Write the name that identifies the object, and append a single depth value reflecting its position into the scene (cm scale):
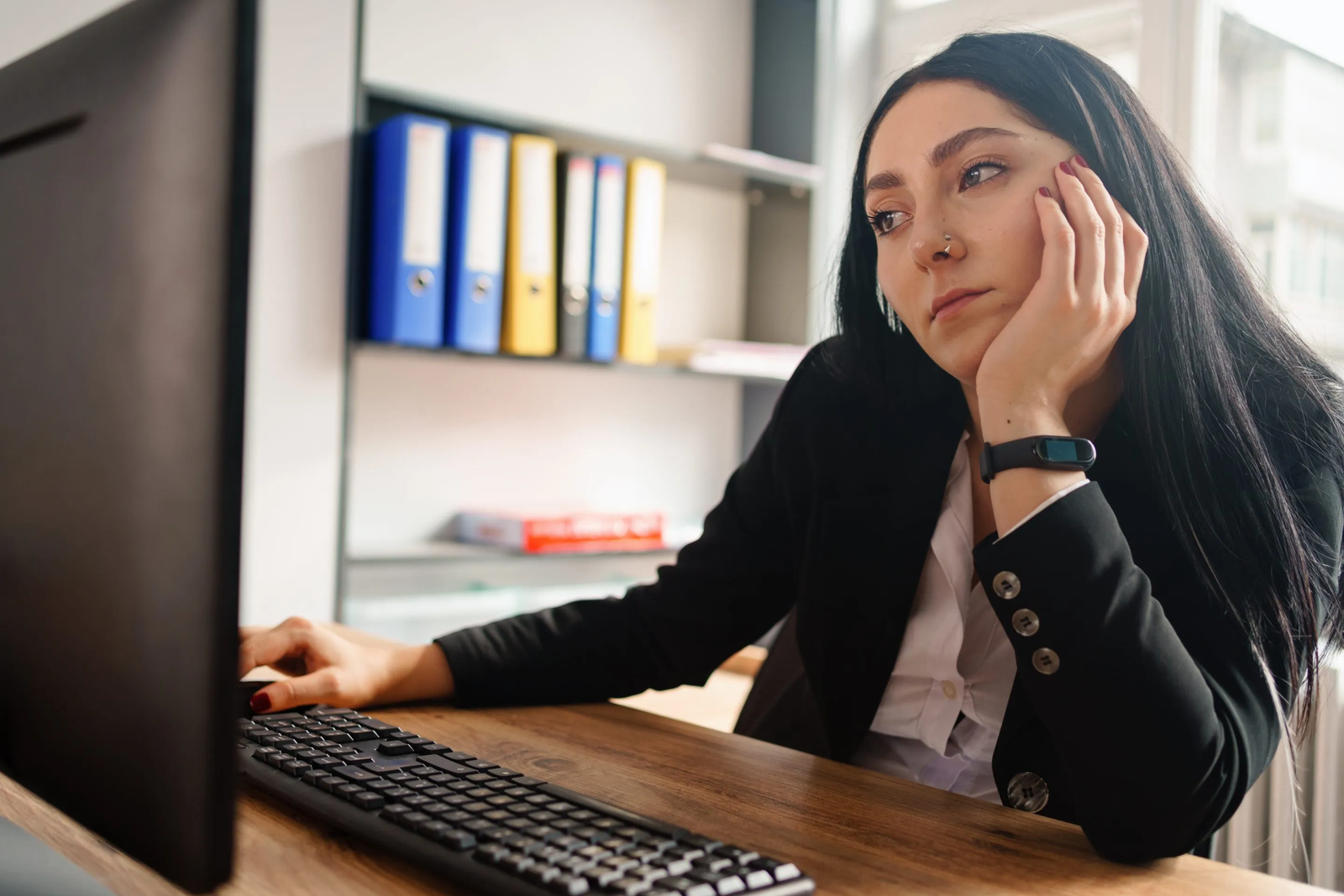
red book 223
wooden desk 61
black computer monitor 42
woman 77
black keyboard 54
